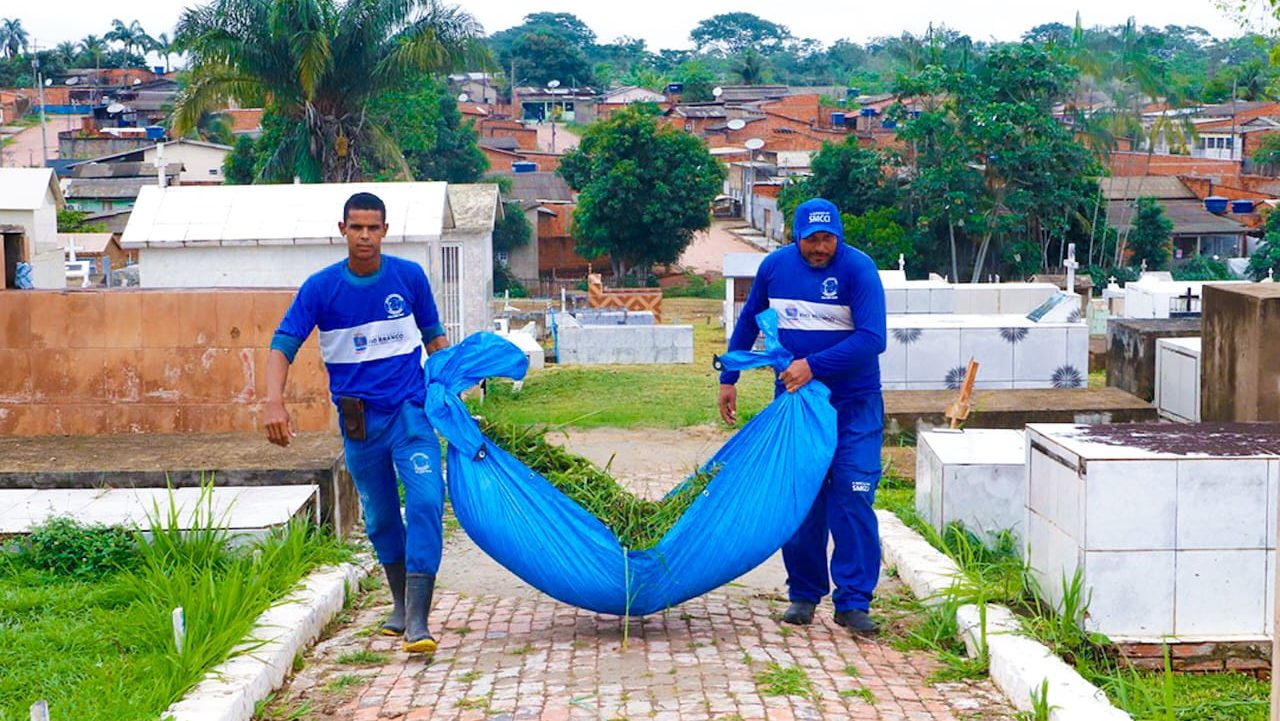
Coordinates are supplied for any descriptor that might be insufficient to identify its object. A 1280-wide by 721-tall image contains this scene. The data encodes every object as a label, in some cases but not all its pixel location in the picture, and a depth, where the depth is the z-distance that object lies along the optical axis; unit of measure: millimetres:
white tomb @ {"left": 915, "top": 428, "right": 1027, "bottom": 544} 7297
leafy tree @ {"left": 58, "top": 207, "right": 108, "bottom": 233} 43812
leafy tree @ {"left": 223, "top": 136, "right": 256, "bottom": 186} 47219
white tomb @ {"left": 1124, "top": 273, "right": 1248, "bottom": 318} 21500
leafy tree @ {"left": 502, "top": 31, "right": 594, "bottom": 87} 111938
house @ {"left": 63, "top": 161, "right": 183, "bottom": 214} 56438
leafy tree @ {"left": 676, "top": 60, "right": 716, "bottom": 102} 95875
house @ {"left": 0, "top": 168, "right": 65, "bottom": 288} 23958
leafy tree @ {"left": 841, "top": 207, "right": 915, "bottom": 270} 44562
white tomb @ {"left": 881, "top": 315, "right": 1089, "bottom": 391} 13289
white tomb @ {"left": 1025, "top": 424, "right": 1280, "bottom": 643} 5430
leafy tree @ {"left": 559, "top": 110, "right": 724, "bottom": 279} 47906
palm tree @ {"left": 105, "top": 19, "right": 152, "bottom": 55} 124250
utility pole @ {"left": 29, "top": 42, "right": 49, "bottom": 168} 103550
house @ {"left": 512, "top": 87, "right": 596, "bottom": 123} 97438
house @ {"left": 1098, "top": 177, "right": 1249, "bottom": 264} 52031
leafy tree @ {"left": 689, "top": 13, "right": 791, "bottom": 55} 163625
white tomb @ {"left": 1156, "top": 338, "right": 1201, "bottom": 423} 9852
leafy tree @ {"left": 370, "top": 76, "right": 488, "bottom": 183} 49656
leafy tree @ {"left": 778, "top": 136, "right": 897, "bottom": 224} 46438
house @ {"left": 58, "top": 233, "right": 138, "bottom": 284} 36625
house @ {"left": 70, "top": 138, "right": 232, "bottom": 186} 59625
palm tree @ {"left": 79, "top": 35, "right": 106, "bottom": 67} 118188
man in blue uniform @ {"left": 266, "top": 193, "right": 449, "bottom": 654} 5840
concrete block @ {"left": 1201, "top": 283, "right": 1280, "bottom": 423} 8570
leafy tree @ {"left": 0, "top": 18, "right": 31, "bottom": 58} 121375
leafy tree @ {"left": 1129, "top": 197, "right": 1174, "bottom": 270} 49594
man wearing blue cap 6129
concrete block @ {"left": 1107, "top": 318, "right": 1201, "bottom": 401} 12359
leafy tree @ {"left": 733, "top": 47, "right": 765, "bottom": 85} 109812
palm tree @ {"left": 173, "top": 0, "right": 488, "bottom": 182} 26328
